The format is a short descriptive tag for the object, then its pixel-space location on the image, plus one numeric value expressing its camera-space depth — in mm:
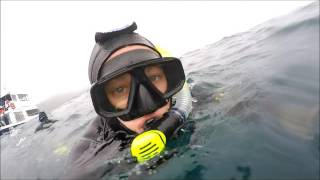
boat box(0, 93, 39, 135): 16738
